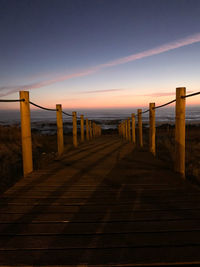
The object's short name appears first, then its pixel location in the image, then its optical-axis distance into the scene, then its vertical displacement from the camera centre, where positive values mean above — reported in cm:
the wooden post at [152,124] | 493 +1
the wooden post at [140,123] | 663 +4
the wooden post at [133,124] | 810 +2
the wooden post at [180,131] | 315 -12
